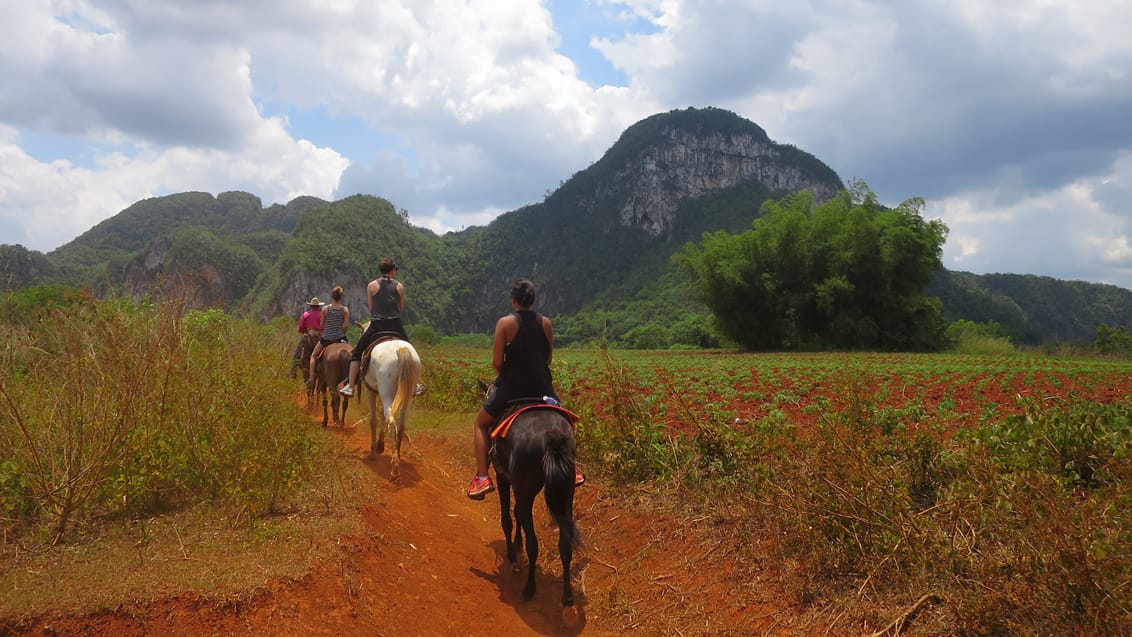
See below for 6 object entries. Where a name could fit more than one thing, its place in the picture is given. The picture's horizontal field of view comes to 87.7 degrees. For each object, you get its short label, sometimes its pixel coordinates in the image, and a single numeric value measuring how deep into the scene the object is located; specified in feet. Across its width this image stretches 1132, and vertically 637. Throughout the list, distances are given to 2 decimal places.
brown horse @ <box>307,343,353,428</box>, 31.24
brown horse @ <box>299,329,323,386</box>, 36.63
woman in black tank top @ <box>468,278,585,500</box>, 16.84
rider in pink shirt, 36.91
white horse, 25.08
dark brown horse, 14.55
